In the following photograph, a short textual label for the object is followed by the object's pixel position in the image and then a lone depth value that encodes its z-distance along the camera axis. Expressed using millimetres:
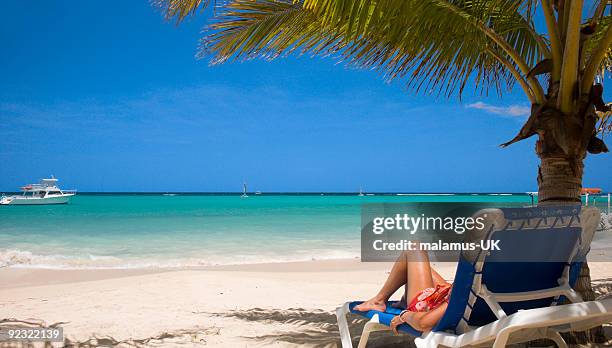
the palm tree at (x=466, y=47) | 3018
